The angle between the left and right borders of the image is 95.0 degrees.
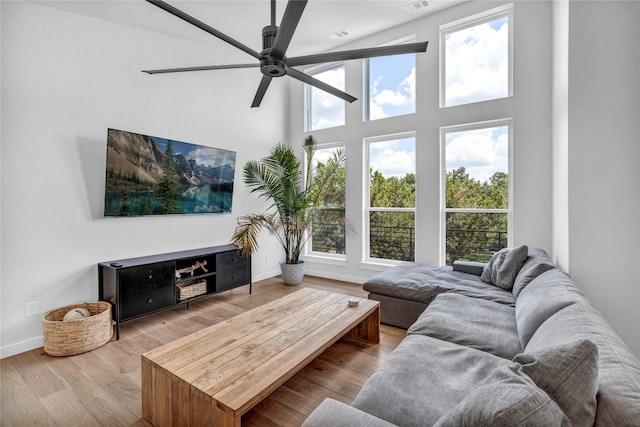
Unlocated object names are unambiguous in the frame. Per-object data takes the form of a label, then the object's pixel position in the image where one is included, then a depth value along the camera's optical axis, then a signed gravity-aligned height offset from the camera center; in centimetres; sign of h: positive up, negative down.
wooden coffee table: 139 -84
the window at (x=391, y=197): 434 +22
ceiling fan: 178 +112
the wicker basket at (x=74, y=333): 248 -105
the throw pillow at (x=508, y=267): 273 -52
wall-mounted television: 310 +43
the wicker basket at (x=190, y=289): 340 -92
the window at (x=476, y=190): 368 +28
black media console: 288 -76
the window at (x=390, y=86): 429 +192
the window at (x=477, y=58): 365 +201
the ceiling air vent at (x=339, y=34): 419 +258
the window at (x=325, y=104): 497 +189
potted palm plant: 447 +22
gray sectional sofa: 83 -60
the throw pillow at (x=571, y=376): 84 -51
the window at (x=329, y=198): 483 +23
